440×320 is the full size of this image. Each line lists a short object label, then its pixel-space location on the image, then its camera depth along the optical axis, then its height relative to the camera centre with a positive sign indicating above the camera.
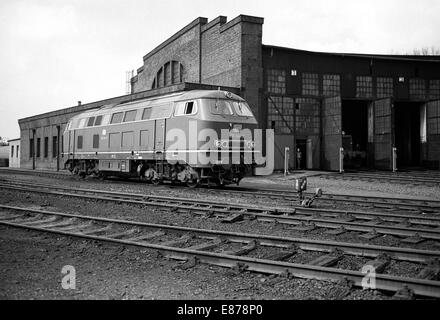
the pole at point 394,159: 23.80 +0.06
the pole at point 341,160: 23.42 +0.00
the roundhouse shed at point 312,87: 23.94 +4.63
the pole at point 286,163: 21.75 -0.19
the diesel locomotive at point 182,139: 14.30 +0.82
